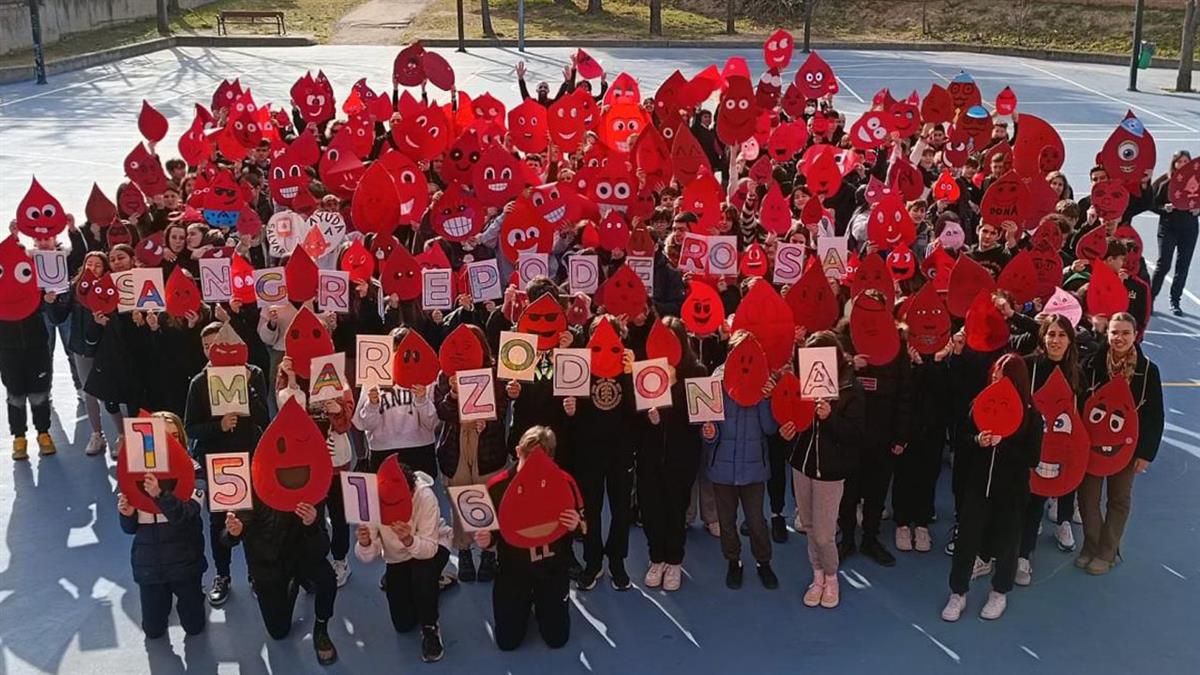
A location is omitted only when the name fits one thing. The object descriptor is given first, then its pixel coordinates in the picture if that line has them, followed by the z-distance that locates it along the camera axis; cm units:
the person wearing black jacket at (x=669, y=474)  747
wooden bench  4028
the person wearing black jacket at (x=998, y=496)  684
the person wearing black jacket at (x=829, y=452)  721
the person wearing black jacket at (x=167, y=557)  664
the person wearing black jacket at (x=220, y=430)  729
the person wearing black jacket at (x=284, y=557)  661
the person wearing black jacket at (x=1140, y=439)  738
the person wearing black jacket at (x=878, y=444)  770
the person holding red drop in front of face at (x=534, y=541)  641
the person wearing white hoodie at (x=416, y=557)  661
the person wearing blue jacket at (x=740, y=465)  743
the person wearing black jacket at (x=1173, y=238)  1277
